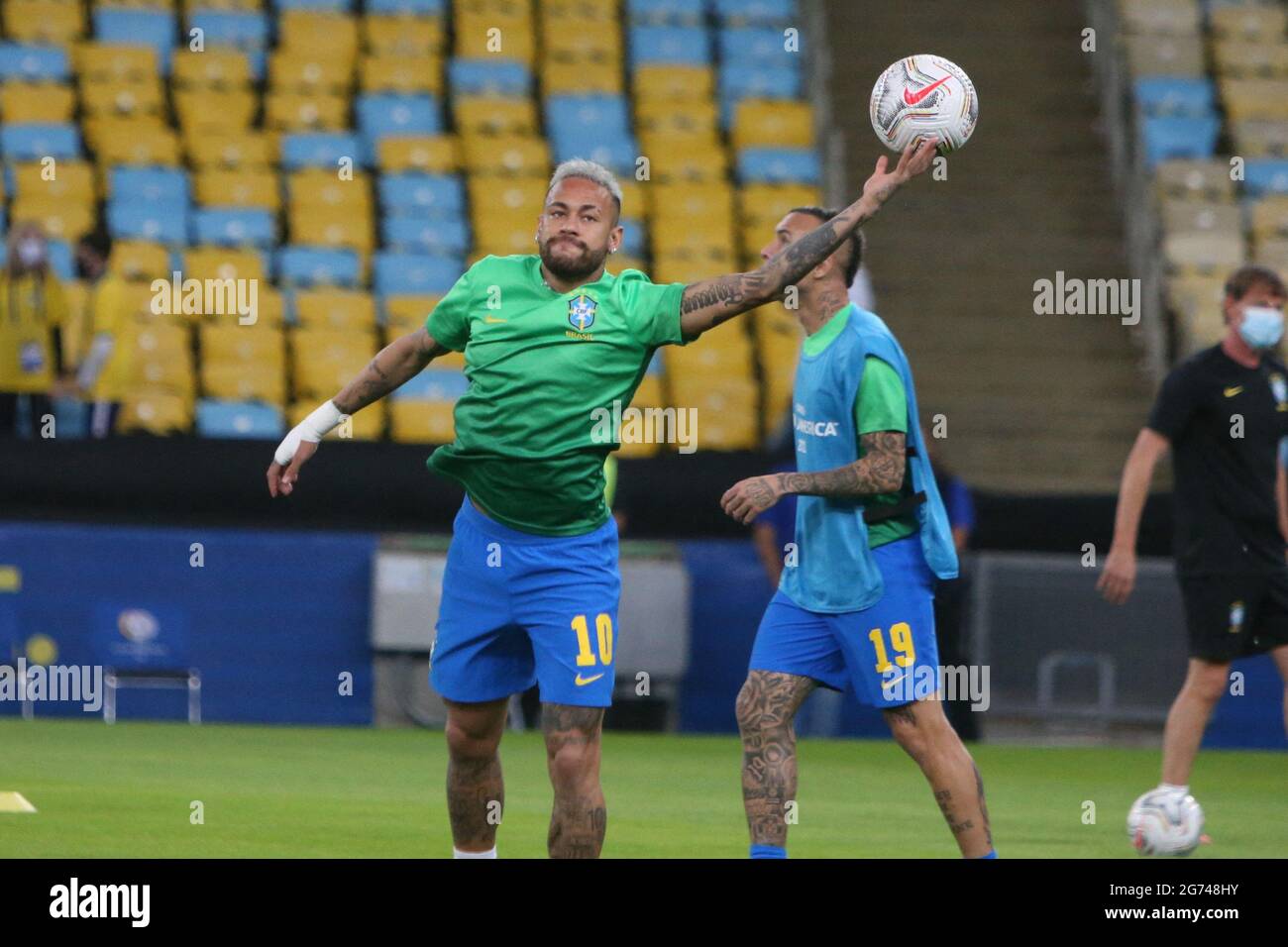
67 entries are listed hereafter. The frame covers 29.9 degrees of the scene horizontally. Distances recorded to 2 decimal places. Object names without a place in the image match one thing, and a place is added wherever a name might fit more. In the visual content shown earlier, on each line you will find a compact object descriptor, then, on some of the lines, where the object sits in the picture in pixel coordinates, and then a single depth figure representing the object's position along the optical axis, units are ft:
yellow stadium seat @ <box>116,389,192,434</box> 57.41
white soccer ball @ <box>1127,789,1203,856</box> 31.42
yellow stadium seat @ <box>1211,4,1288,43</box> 75.31
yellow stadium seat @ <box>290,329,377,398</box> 59.26
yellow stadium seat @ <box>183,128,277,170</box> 66.85
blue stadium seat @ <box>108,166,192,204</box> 65.21
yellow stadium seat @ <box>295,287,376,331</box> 61.67
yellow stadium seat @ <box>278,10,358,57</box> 71.46
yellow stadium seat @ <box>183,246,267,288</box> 61.98
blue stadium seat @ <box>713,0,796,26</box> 74.79
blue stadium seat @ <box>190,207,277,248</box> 63.87
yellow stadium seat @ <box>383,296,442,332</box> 61.46
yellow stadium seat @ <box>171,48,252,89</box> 69.56
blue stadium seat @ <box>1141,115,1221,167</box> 69.72
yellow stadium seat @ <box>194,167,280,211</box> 65.41
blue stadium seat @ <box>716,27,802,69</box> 73.72
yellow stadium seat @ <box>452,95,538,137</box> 69.87
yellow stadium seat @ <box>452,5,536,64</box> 72.18
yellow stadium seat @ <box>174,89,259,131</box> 68.03
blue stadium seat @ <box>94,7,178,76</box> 70.44
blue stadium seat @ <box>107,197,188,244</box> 63.67
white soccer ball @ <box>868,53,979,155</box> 26.03
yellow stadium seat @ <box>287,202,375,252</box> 65.36
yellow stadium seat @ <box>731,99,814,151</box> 71.10
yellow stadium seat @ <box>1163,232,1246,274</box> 66.54
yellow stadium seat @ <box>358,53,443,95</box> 71.05
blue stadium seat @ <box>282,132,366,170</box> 67.41
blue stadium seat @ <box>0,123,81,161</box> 65.87
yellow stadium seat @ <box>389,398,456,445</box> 58.34
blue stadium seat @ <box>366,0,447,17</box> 73.05
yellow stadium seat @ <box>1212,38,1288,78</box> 73.82
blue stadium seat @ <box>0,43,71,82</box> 68.59
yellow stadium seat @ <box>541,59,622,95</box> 71.36
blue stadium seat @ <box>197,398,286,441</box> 57.36
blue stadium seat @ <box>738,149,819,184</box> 69.46
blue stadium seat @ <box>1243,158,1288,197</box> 69.67
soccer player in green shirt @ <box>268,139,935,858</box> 24.73
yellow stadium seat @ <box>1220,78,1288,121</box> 71.77
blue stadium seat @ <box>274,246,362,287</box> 63.62
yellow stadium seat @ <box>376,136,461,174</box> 68.39
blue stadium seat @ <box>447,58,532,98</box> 71.00
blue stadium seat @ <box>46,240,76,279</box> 61.00
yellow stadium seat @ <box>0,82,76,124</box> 67.31
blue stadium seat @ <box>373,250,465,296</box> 63.77
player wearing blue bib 25.94
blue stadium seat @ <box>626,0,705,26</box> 74.38
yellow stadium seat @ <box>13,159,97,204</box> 64.34
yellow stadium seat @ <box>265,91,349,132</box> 68.85
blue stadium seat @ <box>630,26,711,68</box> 72.95
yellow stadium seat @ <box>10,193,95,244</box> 63.00
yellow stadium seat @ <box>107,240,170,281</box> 61.87
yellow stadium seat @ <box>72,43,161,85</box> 69.15
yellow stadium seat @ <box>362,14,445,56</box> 72.13
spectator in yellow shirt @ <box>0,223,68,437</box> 53.52
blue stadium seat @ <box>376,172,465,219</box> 66.74
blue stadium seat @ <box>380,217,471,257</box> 65.62
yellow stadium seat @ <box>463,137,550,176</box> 68.49
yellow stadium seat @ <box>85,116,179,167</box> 66.59
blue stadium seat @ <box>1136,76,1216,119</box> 71.20
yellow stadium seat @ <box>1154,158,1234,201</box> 68.85
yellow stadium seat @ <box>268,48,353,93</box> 70.23
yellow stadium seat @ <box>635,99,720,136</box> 70.64
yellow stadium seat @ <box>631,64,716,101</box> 71.82
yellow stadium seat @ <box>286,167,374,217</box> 66.08
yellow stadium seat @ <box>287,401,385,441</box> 58.54
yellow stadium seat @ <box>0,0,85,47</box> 69.92
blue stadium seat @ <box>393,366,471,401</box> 59.26
